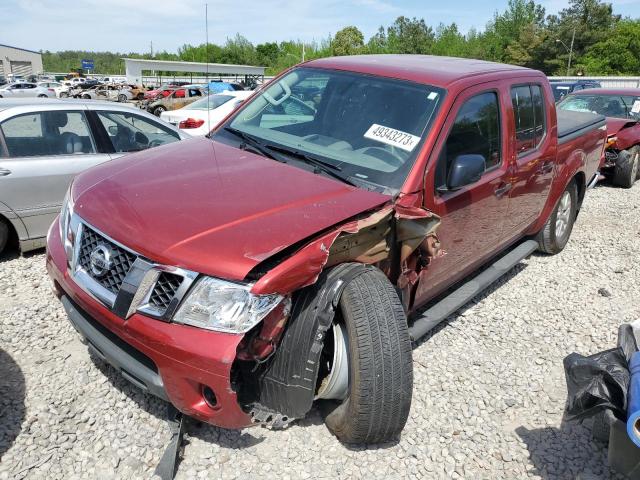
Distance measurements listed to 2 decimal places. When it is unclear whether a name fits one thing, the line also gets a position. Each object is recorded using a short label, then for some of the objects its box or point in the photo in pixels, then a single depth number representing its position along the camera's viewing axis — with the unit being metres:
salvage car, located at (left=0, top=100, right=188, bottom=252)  4.71
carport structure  38.53
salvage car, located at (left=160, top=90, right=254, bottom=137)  9.22
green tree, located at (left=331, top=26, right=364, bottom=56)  78.25
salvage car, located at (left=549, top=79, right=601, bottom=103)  17.36
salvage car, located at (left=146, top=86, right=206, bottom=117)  25.50
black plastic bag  2.20
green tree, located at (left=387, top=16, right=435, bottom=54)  81.31
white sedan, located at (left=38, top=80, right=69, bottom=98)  40.01
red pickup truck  2.20
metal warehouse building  71.81
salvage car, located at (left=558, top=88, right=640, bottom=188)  9.46
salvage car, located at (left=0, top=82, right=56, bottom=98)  32.08
